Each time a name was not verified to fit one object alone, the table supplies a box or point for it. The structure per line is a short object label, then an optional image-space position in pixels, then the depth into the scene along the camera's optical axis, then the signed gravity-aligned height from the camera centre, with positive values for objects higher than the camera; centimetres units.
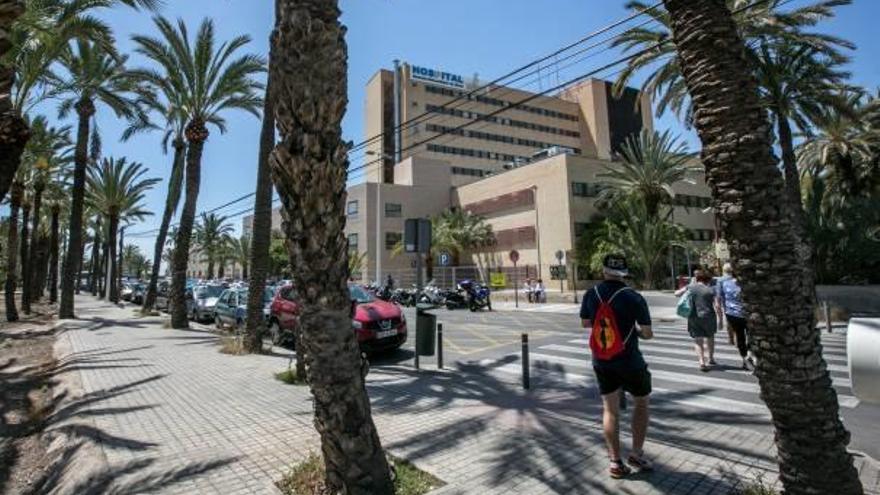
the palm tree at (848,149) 2338 +591
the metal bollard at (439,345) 940 -103
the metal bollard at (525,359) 780 -109
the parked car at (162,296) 3152 -8
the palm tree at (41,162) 2244 +664
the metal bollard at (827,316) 1396 -101
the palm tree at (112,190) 3456 +705
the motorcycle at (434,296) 2662 -40
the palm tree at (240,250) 6956 +580
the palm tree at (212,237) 6938 +759
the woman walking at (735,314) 852 -54
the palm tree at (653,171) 3253 +695
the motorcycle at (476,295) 2467 -37
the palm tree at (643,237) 3077 +280
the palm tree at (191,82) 1870 +780
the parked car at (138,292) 3931 +24
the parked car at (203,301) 2244 -32
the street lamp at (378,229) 4934 +569
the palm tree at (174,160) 2202 +678
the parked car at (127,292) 4412 +32
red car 1101 -67
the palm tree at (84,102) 2053 +811
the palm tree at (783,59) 1563 +722
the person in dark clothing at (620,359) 429 -62
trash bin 921 -78
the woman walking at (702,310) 866 -47
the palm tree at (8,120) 586 +236
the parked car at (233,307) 1658 -48
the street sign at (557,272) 2937 +76
